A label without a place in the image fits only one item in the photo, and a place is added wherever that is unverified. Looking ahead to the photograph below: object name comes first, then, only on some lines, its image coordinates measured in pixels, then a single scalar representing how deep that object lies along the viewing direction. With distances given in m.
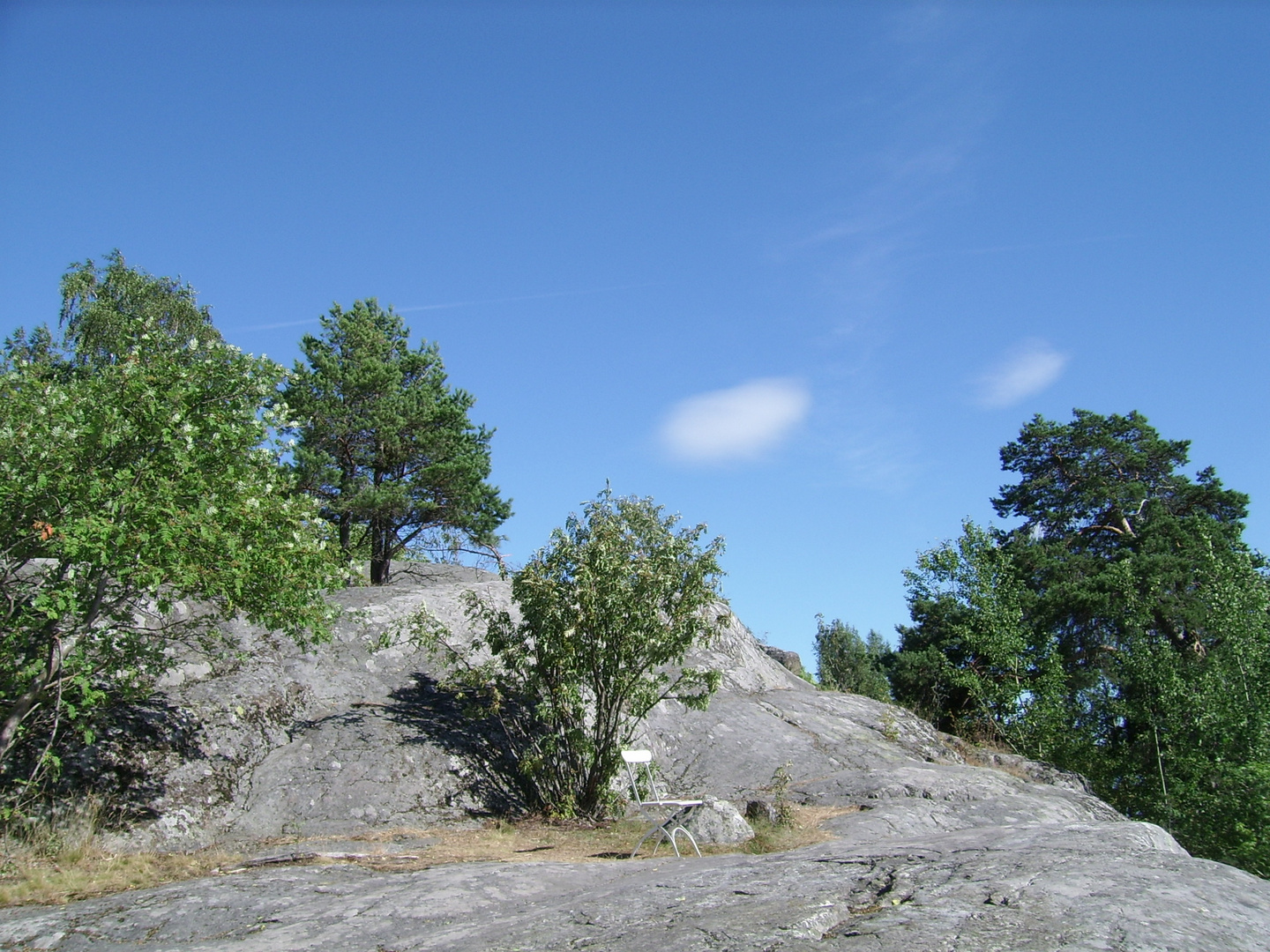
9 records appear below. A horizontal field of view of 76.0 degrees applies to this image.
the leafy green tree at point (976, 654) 23.80
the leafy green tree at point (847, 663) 32.31
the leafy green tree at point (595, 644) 11.52
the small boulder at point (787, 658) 27.24
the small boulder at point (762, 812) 10.91
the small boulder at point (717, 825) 9.86
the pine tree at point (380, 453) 21.88
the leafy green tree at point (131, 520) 8.01
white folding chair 9.23
